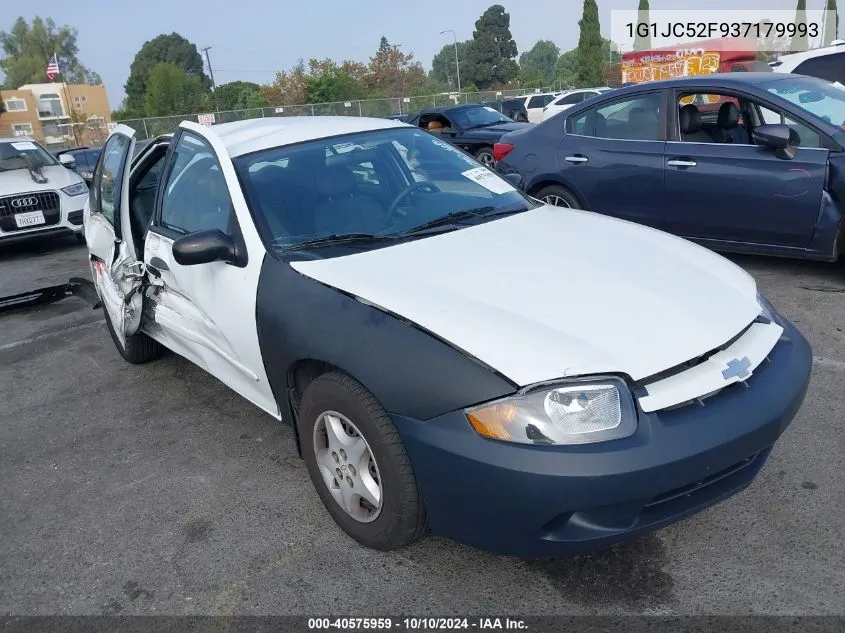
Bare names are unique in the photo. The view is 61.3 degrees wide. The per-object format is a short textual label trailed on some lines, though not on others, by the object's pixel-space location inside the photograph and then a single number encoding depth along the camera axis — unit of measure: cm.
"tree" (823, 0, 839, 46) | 5352
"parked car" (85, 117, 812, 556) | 207
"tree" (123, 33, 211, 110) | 10664
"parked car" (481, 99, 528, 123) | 2617
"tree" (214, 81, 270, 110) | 5491
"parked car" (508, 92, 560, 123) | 2648
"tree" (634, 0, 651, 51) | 4282
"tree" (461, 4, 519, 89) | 9456
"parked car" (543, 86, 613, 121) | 2035
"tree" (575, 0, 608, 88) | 5962
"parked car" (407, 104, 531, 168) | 1340
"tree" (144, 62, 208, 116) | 5559
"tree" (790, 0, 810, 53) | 3501
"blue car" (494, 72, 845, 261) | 484
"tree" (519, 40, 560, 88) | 15712
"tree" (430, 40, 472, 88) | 11000
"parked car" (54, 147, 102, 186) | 1324
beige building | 6657
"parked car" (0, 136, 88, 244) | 884
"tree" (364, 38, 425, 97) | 5425
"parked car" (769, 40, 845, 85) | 791
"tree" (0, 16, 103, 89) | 8344
